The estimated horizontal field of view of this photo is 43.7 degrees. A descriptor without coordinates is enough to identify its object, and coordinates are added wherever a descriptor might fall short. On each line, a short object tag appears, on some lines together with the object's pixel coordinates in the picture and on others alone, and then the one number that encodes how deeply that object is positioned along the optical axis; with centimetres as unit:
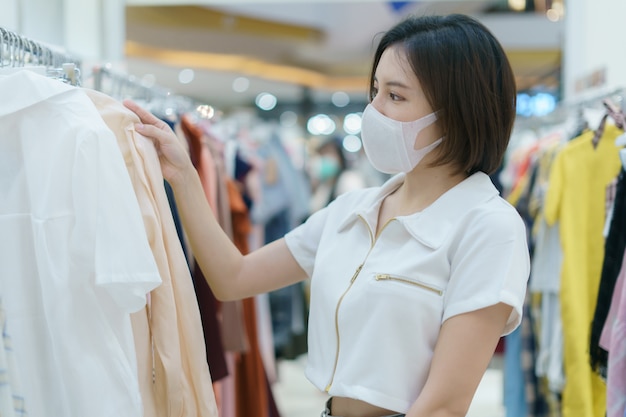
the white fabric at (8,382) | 130
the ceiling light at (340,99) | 938
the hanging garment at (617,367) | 181
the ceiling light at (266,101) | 1019
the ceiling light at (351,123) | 1015
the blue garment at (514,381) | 312
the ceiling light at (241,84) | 901
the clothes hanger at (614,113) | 216
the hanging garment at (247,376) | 315
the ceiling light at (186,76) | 786
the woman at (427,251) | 148
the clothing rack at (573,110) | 228
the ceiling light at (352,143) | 1109
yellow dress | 232
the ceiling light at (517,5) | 543
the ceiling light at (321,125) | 1029
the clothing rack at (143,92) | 213
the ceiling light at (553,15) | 520
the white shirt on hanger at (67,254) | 137
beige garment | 160
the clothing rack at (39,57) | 157
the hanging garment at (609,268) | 200
